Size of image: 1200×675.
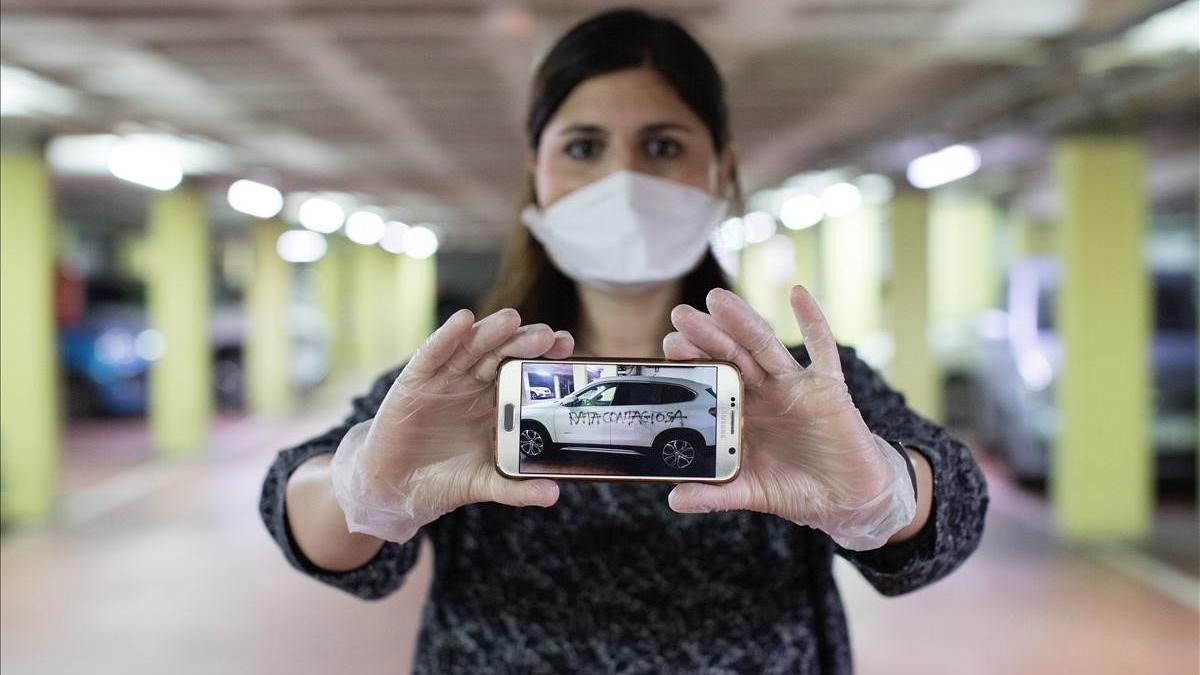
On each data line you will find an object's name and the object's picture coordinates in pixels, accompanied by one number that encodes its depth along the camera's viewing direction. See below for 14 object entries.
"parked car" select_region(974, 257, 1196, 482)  7.44
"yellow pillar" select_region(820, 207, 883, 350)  12.95
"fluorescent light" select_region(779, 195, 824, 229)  12.25
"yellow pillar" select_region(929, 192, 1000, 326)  16.34
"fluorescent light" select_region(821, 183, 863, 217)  10.66
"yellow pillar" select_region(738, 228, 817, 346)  14.62
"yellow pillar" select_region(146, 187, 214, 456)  6.87
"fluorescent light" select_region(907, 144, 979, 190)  7.55
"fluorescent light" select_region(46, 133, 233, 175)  2.69
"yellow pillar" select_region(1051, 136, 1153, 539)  6.74
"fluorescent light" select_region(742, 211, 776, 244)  14.35
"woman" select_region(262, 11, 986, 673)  1.22
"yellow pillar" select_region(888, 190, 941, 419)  9.97
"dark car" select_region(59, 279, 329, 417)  11.34
